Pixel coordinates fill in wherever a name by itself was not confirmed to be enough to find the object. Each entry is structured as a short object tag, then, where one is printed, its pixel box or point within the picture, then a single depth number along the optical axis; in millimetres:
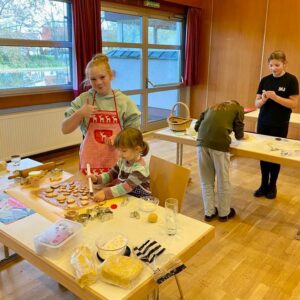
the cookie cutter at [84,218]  1431
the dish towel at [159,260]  1109
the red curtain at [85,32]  4359
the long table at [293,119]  3864
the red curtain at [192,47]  6199
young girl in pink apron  1886
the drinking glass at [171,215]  1358
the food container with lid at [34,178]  1808
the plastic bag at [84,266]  1046
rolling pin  1888
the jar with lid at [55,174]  1914
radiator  4062
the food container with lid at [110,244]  1180
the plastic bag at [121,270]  1032
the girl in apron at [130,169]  1676
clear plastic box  1189
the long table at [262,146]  2463
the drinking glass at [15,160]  2182
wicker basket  3273
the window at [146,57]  5281
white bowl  1558
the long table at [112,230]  1049
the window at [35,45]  4035
